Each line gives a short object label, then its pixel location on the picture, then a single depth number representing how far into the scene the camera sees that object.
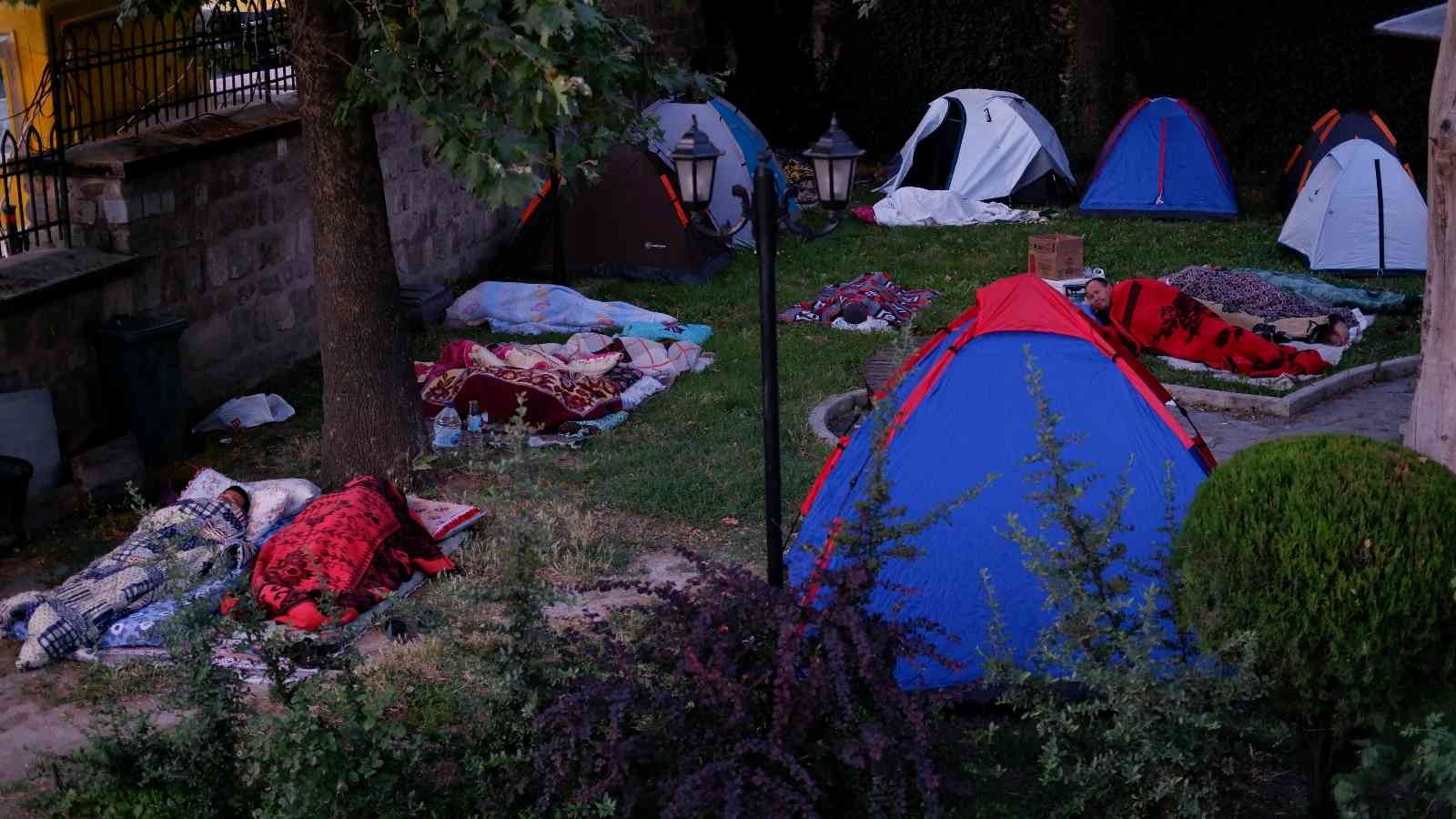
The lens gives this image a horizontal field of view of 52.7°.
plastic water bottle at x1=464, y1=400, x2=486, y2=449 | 7.56
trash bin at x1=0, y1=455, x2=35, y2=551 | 6.32
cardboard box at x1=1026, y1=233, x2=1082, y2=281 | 11.15
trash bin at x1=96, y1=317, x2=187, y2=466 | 7.27
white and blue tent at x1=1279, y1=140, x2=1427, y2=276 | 11.38
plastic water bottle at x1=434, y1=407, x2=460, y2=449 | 7.70
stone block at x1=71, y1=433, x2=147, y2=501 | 6.81
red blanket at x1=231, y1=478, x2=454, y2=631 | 5.61
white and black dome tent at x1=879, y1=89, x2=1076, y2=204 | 14.46
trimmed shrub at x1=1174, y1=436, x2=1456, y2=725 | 3.67
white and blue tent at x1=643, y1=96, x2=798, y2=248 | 12.89
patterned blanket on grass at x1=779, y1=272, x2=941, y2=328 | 10.16
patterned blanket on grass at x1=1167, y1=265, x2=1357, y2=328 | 10.03
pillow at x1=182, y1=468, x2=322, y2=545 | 6.34
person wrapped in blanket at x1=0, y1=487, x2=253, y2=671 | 5.37
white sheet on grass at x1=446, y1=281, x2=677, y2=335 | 10.21
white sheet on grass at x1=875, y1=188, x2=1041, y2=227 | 13.77
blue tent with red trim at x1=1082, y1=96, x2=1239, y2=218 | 13.74
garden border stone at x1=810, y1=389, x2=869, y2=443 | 7.73
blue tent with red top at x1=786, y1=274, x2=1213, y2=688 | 5.08
